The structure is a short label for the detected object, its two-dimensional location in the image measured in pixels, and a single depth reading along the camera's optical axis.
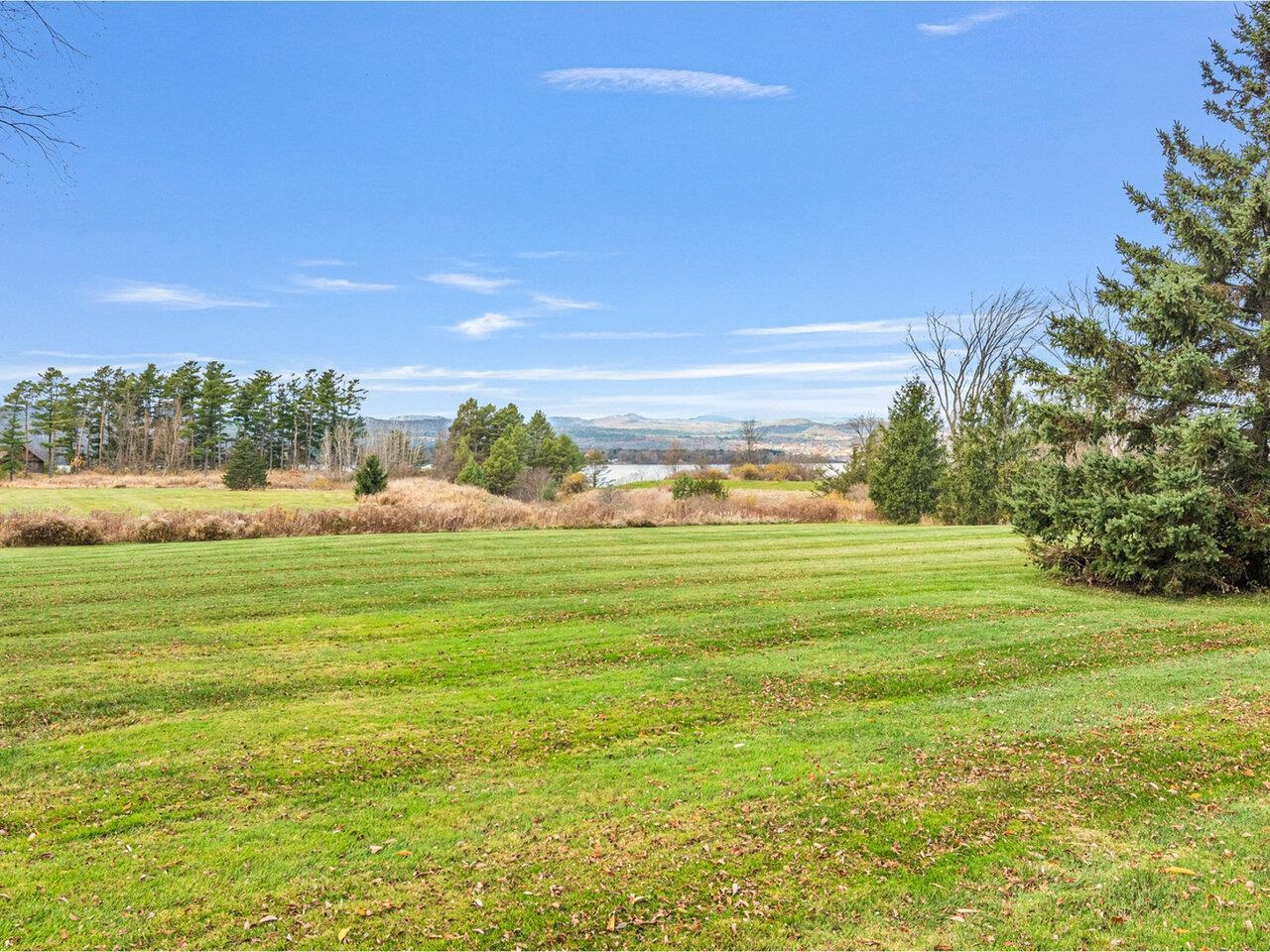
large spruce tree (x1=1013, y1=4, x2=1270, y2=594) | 11.12
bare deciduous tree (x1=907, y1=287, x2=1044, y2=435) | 42.03
